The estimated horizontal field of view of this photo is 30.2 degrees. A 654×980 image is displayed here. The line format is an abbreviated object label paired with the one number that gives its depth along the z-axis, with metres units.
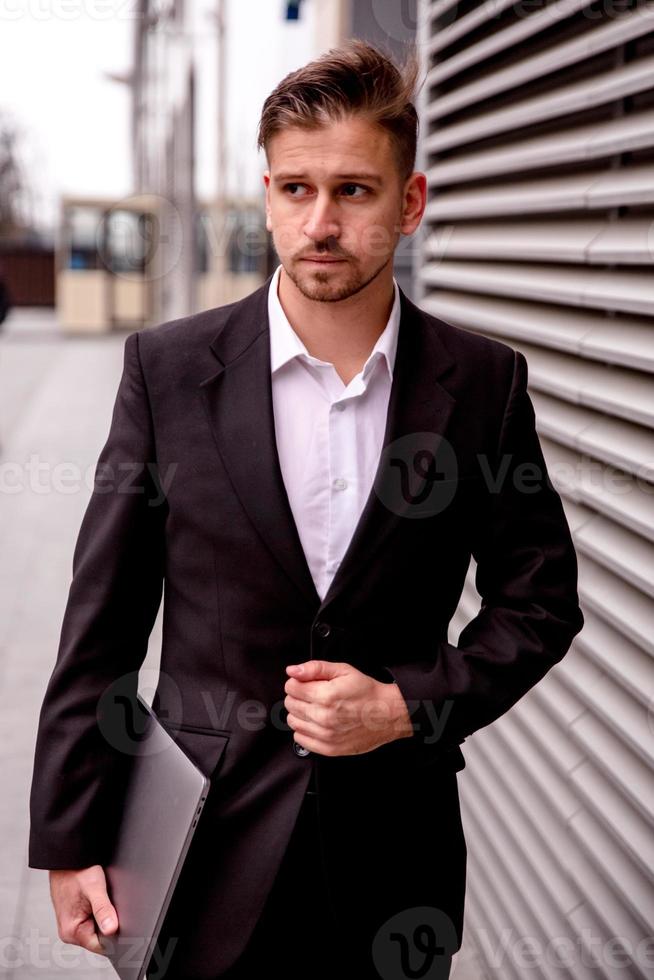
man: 1.78
